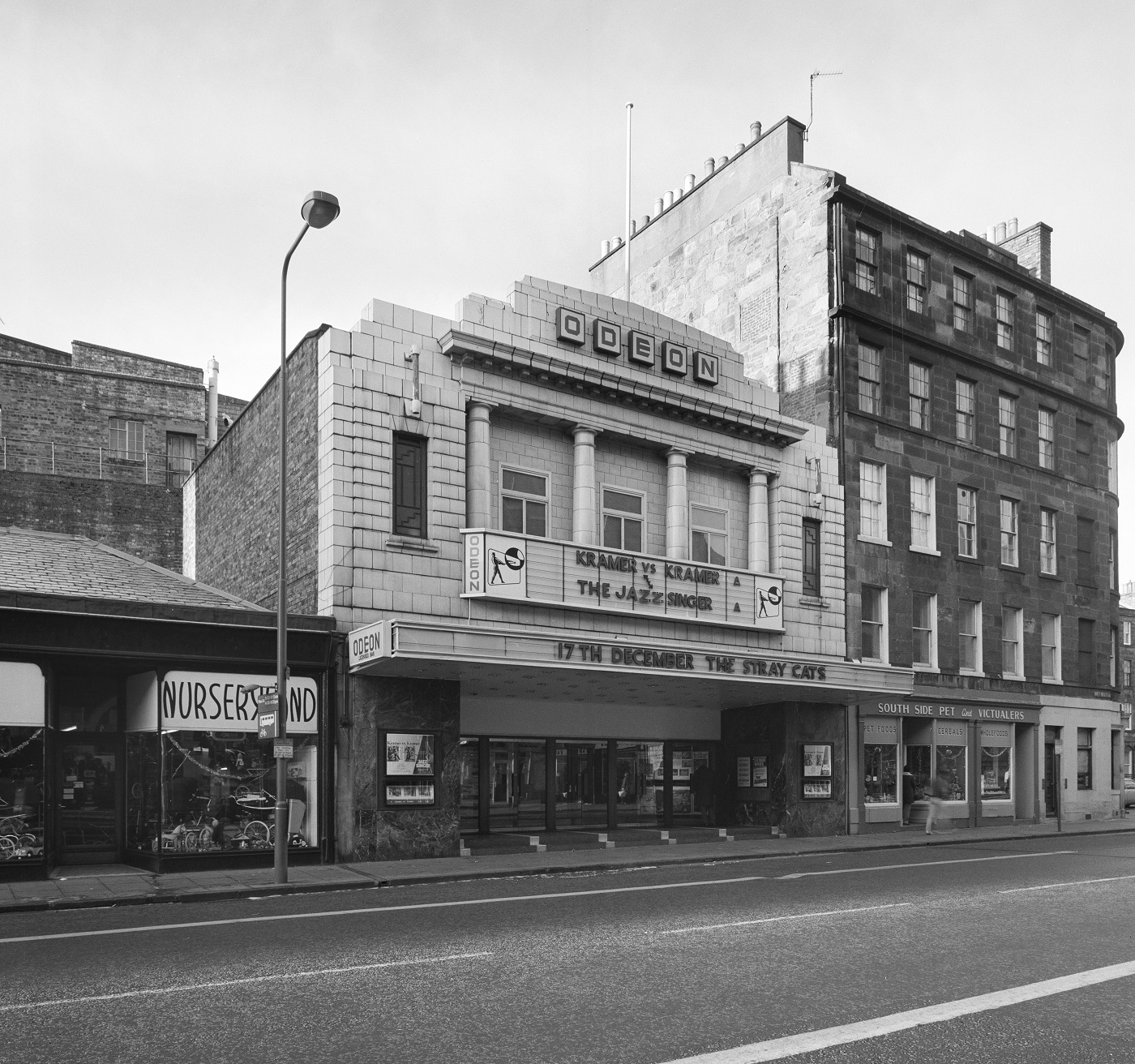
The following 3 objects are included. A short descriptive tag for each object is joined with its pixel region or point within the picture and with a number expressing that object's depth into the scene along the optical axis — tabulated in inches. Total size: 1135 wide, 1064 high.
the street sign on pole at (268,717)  683.4
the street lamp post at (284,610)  668.1
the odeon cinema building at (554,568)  815.1
